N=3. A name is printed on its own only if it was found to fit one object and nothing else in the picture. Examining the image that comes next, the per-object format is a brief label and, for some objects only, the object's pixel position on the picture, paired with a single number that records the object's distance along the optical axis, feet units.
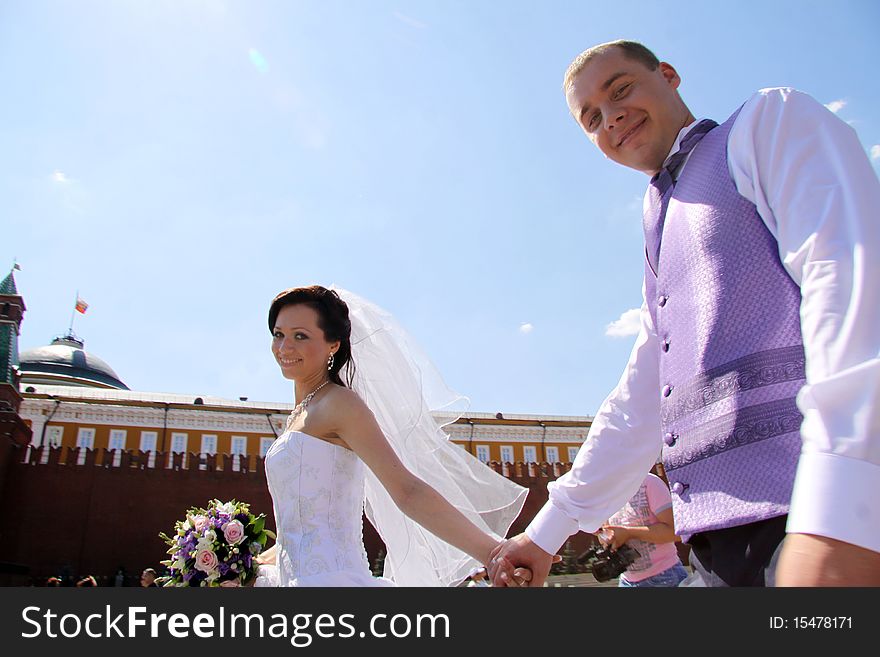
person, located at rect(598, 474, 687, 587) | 11.69
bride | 9.20
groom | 2.79
